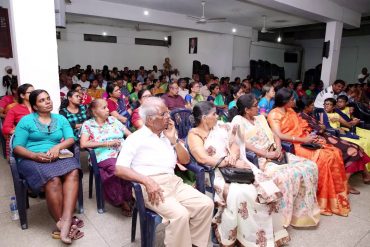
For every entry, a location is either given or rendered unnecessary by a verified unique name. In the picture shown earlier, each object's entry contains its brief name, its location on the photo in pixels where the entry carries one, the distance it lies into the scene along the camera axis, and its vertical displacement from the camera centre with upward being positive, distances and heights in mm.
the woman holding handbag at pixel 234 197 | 1750 -814
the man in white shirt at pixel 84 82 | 7059 -379
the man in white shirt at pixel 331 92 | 4750 -320
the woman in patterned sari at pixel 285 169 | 2018 -758
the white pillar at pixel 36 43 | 2369 +211
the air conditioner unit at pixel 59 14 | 2714 +553
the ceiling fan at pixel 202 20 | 6340 +1205
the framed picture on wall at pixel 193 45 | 10891 +1043
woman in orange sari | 2352 -728
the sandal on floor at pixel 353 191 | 2747 -1192
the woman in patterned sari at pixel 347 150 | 2650 -750
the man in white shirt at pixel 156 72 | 11266 -98
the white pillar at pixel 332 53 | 6484 +534
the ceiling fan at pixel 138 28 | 10766 +1717
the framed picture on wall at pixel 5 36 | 5152 +586
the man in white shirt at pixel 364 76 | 8469 -19
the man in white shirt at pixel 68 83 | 5684 -337
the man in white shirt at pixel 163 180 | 1526 -666
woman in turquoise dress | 1892 -716
